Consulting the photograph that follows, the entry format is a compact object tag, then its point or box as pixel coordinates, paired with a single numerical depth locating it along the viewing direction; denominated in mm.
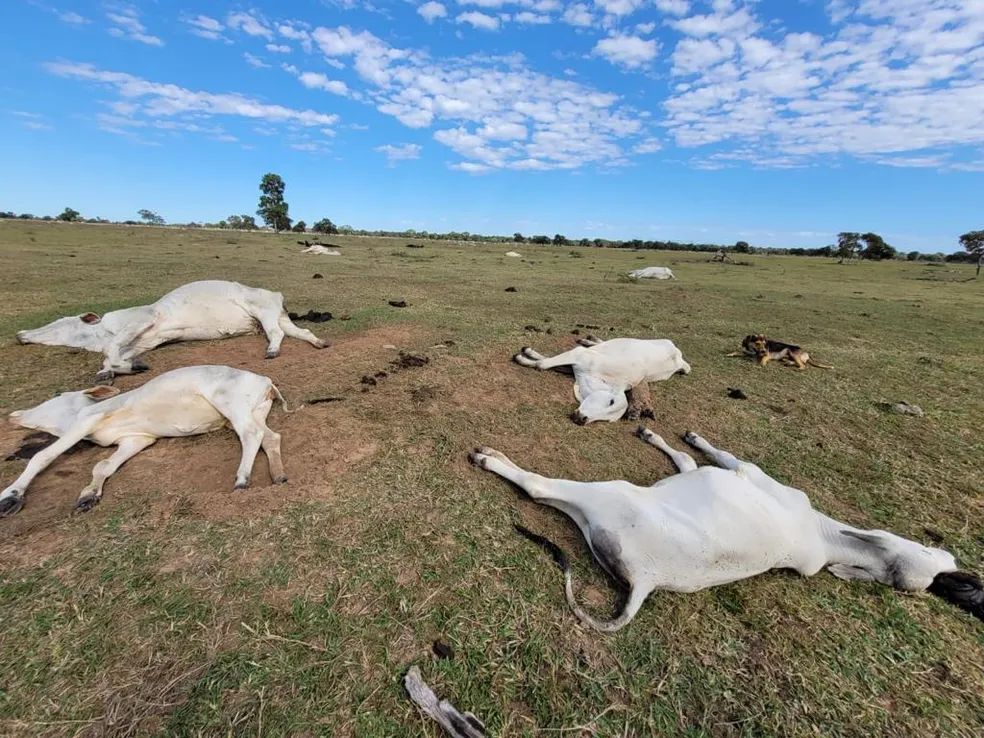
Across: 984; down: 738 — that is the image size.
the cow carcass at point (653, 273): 22562
